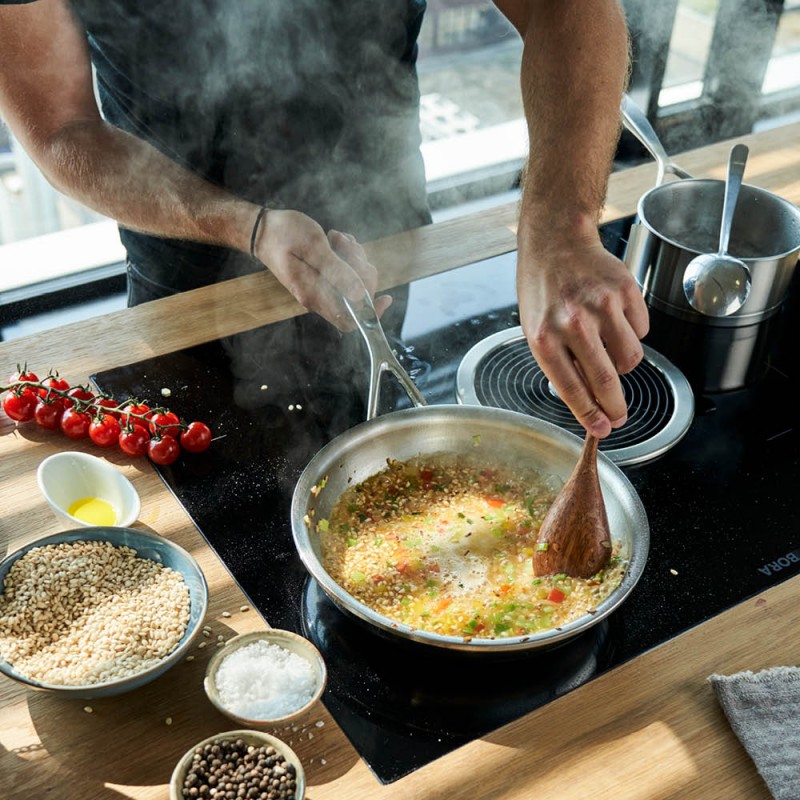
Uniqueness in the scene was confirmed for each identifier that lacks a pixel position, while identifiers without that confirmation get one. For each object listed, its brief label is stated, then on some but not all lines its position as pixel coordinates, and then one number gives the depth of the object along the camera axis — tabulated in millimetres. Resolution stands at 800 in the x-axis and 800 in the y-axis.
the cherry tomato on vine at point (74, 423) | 1544
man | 1591
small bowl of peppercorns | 1040
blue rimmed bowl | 1107
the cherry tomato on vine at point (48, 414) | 1550
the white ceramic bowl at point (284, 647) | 1115
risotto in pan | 1260
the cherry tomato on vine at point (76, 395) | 1570
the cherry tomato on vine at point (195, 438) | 1546
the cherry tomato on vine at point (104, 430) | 1532
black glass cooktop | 1214
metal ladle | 1747
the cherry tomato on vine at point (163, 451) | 1521
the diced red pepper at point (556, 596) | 1282
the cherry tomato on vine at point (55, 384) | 1584
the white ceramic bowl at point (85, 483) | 1415
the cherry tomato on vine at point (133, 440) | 1527
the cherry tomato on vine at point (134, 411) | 1539
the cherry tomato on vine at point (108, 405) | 1558
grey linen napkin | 1118
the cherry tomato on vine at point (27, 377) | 1562
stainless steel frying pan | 1366
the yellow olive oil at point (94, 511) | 1419
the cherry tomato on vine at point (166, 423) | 1538
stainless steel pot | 1786
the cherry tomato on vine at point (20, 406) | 1555
